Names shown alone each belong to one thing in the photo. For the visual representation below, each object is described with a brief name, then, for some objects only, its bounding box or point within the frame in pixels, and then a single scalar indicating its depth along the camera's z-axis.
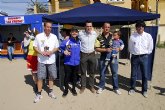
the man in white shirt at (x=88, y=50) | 3.32
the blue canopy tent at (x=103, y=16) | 3.50
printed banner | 7.33
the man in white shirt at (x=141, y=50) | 3.23
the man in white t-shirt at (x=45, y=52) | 3.14
